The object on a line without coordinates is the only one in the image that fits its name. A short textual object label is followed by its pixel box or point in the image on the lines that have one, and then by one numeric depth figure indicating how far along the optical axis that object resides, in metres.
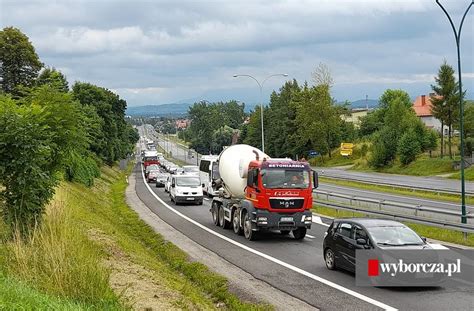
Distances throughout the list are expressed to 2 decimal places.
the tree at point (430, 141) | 72.31
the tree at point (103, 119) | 72.50
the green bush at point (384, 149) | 72.62
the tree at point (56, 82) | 17.94
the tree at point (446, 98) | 69.94
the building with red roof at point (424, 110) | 119.33
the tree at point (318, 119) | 94.94
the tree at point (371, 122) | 114.00
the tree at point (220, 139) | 133.75
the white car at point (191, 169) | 57.59
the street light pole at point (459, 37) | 23.06
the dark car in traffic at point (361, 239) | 13.59
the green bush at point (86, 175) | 39.92
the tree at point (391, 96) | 131.12
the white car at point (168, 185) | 47.62
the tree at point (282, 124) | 102.94
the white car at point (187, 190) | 38.62
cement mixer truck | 21.25
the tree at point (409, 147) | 68.81
